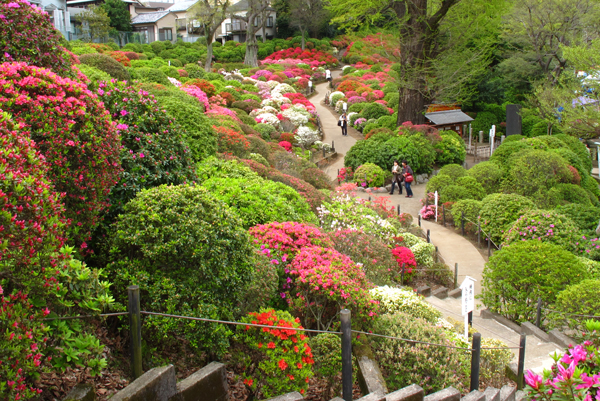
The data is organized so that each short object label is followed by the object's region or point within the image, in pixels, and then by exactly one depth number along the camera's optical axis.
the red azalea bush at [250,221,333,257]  6.83
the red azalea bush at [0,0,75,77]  5.59
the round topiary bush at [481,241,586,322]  9.40
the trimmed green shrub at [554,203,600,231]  14.62
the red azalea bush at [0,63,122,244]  4.54
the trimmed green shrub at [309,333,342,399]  5.59
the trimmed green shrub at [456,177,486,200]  17.59
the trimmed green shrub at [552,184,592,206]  16.67
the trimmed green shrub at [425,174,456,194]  18.16
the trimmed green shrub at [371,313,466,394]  5.91
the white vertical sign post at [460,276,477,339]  6.98
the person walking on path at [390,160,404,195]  19.44
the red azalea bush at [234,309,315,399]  5.08
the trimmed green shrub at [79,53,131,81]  14.88
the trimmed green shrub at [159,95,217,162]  10.24
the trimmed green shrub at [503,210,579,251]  11.84
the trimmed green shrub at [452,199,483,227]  15.45
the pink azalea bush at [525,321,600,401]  3.77
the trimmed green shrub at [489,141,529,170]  19.97
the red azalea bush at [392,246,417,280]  11.08
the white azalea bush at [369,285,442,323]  7.40
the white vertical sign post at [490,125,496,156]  23.58
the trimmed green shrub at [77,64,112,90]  11.30
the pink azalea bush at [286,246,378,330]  6.11
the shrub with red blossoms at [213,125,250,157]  12.50
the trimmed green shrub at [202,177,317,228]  7.88
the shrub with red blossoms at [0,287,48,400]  3.01
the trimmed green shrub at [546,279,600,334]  8.34
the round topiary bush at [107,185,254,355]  4.91
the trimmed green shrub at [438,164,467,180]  18.77
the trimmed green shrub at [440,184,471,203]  17.38
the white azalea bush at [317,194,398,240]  11.13
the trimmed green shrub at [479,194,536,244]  14.30
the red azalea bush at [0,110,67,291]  3.19
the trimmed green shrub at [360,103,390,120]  30.19
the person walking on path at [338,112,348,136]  29.00
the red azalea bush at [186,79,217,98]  23.58
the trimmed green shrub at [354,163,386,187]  19.87
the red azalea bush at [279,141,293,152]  21.91
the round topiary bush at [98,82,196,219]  6.36
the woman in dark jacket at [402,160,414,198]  18.88
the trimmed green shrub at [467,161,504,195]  18.45
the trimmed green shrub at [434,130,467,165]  23.20
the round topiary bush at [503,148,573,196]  17.01
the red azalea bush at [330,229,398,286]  9.07
